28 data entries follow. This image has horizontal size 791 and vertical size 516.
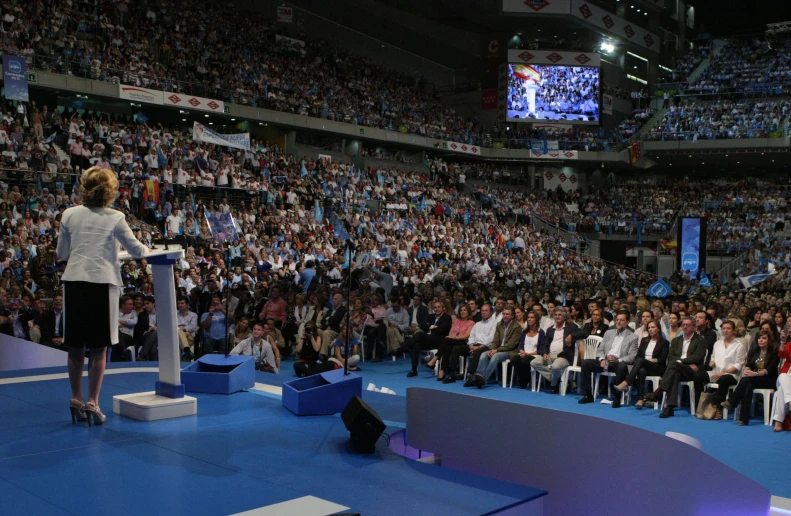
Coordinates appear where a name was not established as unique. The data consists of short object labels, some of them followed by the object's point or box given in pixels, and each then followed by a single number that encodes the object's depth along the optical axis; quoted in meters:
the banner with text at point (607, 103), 39.98
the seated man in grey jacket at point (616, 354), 9.27
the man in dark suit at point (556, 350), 9.88
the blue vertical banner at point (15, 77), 17.38
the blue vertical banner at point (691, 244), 21.89
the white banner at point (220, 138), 18.77
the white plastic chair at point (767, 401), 8.14
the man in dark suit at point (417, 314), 12.52
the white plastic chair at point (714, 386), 8.64
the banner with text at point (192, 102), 22.47
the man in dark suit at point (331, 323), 11.62
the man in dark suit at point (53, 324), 10.04
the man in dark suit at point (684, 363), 8.62
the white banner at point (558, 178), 38.91
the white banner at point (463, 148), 34.04
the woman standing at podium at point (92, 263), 4.56
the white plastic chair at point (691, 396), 8.68
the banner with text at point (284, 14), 31.14
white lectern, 4.97
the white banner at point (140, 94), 21.34
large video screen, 36.47
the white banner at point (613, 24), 35.75
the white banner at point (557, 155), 35.88
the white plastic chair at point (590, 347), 9.91
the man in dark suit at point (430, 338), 11.47
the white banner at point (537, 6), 34.44
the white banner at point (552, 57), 36.41
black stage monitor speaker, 4.49
